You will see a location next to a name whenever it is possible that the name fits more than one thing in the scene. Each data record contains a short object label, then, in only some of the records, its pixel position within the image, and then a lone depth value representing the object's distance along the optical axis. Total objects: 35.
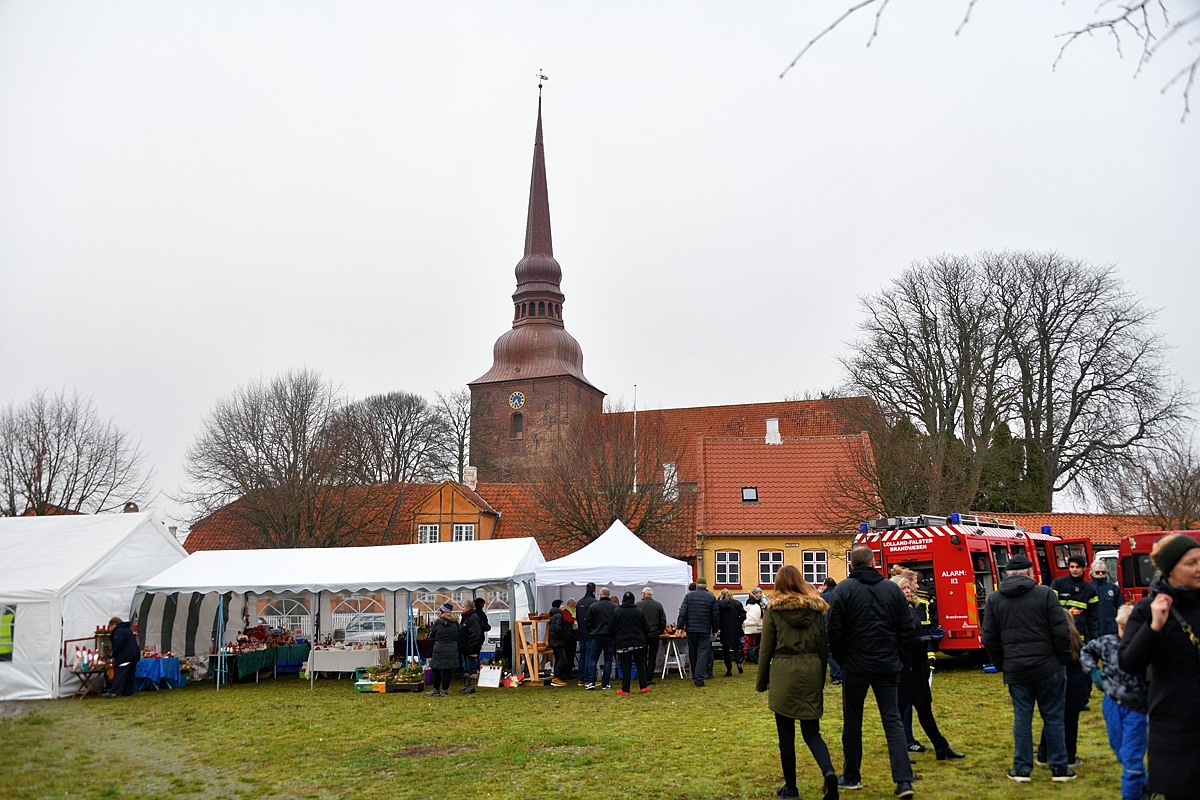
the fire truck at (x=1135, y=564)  18.09
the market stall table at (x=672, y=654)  16.77
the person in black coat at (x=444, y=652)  15.14
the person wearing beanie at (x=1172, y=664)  3.83
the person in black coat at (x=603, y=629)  15.05
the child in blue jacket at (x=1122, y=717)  5.57
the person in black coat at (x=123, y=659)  16.14
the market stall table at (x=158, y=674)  16.80
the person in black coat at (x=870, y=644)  6.72
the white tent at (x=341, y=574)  16.64
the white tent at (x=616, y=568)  17.91
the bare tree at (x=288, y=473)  32.44
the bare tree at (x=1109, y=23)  2.95
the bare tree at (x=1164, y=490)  27.12
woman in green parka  6.60
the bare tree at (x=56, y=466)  33.28
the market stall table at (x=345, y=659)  17.75
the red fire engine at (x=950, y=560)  15.10
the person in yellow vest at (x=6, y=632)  15.81
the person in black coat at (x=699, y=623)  14.95
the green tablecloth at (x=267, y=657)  18.20
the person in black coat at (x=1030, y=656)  6.80
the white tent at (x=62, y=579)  15.79
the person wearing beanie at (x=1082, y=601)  10.18
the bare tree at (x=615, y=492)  29.95
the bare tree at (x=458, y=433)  53.06
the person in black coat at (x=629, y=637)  14.51
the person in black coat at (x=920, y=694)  7.97
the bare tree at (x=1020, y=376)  32.28
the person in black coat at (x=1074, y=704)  7.52
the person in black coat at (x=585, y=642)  15.70
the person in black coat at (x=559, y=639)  16.38
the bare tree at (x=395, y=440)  35.91
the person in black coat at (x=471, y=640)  15.79
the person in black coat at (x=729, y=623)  16.56
